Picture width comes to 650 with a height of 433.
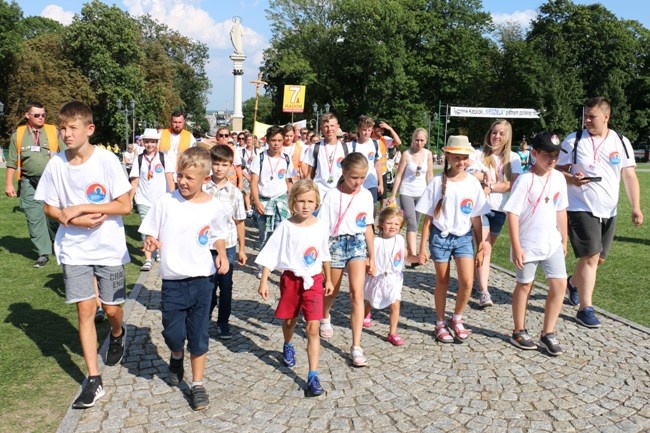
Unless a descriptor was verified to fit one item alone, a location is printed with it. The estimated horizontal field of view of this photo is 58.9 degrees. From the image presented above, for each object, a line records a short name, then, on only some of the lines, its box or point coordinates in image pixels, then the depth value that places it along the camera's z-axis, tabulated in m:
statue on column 38.34
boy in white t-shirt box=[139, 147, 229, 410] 3.90
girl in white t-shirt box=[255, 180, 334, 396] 4.32
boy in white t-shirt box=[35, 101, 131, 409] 3.93
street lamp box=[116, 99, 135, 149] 45.24
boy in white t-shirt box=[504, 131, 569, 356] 4.93
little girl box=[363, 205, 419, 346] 5.28
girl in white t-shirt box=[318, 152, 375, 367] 4.82
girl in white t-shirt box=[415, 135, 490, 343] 5.12
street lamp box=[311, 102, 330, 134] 49.28
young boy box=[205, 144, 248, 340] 5.31
